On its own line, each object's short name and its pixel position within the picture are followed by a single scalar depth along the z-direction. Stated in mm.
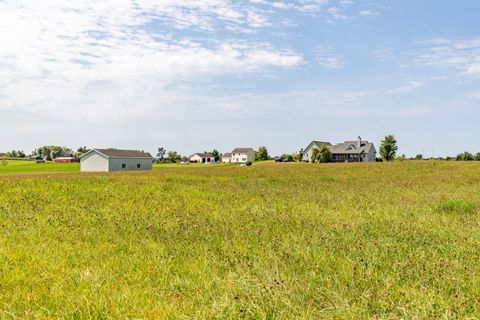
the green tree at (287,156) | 123731
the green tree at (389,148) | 106125
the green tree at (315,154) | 99875
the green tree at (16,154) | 192875
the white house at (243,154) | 171000
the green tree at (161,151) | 184350
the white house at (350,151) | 119744
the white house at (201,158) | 182000
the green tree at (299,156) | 117000
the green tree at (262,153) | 145625
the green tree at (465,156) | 109438
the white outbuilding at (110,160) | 82062
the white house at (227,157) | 179625
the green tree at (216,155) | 187125
